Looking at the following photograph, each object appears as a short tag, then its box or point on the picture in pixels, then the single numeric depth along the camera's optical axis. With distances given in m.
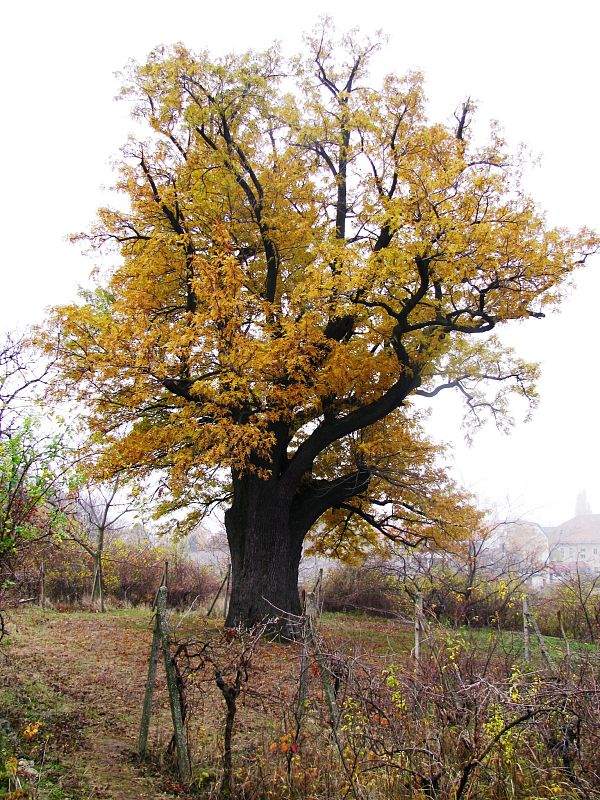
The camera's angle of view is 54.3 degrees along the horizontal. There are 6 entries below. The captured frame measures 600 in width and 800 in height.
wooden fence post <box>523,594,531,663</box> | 7.82
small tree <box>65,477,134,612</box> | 14.35
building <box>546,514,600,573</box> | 64.75
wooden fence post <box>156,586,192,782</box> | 4.37
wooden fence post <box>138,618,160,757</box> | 4.74
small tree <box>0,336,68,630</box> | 4.49
